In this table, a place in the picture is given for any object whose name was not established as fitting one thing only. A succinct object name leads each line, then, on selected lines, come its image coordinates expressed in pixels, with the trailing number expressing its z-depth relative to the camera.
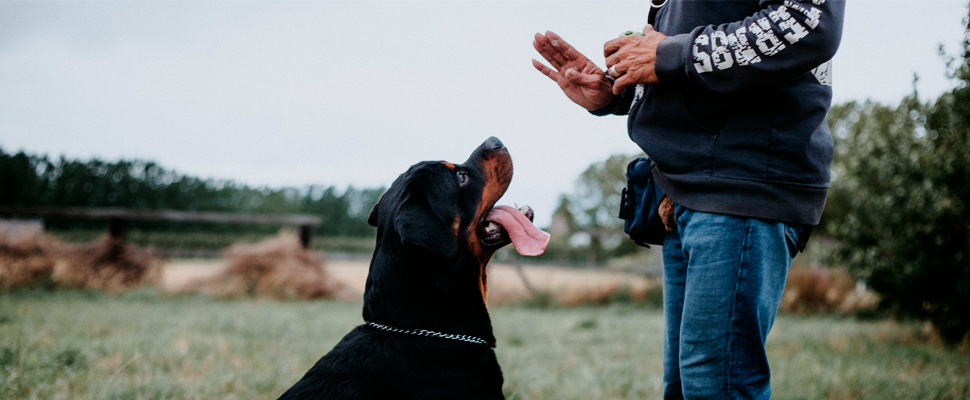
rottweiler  1.91
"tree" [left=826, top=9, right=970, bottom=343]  4.80
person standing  1.46
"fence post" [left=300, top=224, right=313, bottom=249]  11.12
